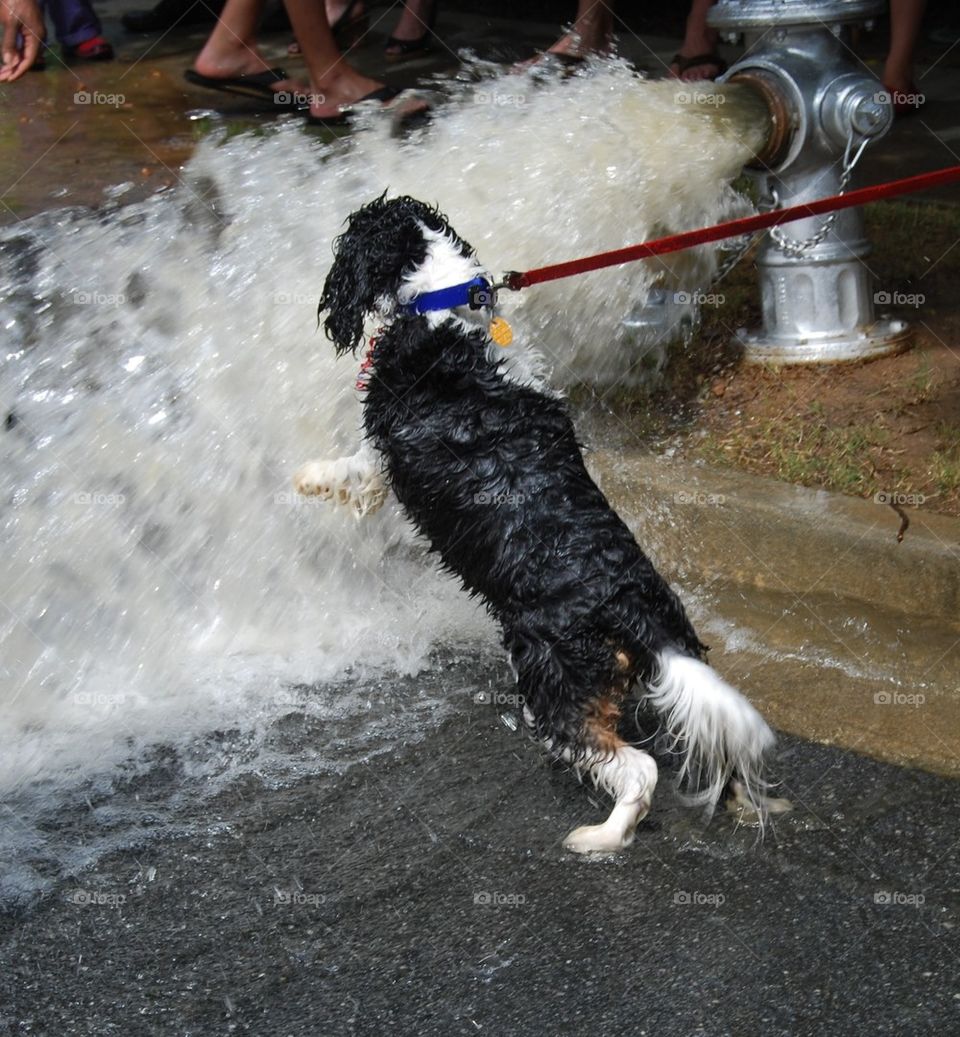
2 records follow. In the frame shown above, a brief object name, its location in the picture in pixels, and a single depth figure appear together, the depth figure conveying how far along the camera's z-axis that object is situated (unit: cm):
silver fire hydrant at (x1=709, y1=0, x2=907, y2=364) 432
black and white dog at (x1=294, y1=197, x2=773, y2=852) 296
